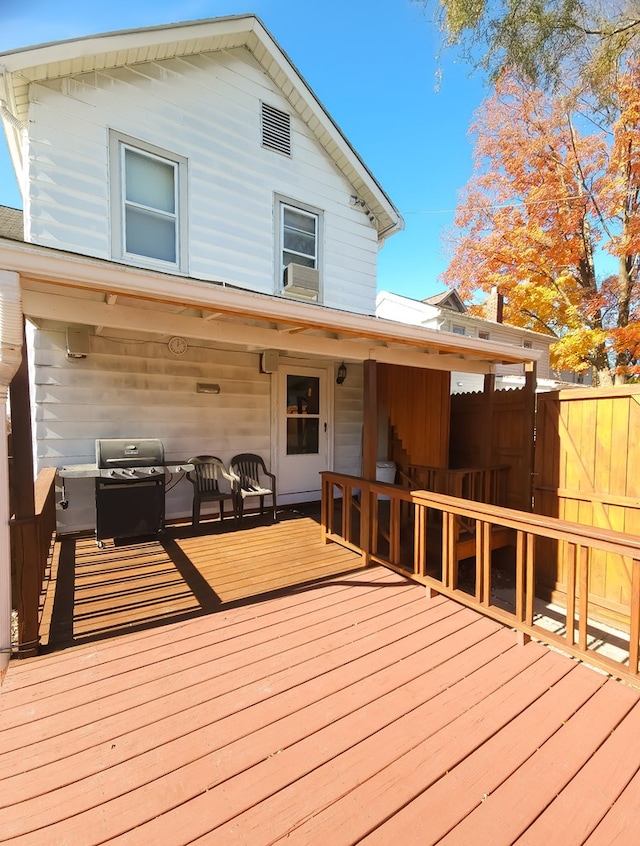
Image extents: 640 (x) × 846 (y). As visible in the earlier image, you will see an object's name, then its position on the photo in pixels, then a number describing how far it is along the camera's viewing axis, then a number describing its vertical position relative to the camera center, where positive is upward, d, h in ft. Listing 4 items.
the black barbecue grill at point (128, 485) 13.11 -2.65
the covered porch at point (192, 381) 8.11 +1.10
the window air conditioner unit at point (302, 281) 18.28 +5.96
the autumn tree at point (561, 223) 30.45 +15.79
